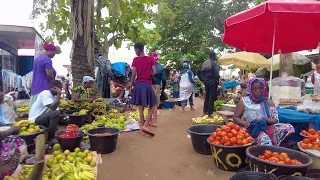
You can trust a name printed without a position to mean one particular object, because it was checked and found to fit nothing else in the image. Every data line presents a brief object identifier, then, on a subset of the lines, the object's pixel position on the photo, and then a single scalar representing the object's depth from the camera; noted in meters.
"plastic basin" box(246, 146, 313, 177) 2.90
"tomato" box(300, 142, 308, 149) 3.73
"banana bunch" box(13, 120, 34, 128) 4.44
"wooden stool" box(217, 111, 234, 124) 6.54
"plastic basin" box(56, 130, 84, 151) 4.26
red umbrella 4.37
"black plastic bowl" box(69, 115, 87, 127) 6.25
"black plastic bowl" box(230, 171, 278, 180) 2.77
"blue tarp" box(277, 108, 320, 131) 4.57
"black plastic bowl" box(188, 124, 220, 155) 4.55
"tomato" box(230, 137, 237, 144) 3.74
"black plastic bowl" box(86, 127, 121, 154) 4.54
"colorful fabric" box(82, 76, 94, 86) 7.32
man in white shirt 4.77
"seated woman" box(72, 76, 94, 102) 7.34
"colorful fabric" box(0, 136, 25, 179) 2.98
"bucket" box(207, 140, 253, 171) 3.68
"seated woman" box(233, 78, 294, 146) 4.07
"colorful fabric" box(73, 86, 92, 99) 7.48
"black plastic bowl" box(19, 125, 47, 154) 4.17
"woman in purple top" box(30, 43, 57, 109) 5.45
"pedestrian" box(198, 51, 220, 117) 7.89
